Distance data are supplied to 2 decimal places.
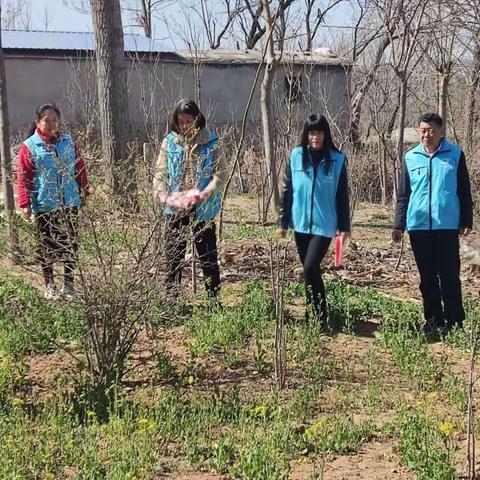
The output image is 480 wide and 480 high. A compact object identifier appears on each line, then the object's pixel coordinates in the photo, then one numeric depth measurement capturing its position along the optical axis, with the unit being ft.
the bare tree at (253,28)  104.01
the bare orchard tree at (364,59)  39.45
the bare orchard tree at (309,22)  86.84
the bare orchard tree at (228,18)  103.61
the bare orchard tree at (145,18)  92.99
